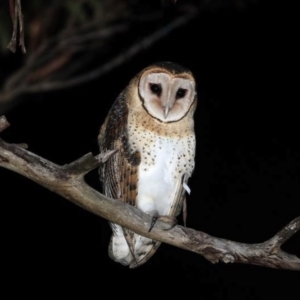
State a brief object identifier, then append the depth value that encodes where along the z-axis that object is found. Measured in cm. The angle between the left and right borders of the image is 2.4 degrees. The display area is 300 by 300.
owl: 1334
